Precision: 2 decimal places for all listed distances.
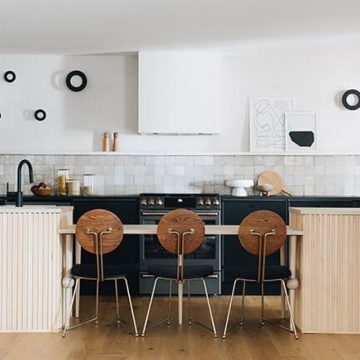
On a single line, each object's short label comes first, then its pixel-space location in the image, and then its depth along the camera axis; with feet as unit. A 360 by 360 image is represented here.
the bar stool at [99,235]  13.17
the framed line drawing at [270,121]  20.65
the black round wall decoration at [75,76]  20.66
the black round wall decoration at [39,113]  20.70
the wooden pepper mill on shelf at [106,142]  20.43
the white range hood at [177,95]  19.77
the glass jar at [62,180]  20.18
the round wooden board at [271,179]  20.45
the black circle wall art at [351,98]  20.56
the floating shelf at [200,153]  20.45
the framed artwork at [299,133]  20.61
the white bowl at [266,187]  19.85
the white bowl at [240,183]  19.70
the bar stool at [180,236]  13.19
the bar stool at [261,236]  13.10
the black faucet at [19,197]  14.44
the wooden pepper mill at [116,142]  20.40
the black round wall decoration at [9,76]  20.75
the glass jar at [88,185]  20.21
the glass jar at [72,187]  20.06
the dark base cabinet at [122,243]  18.76
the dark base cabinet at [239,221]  18.81
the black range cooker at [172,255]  18.52
